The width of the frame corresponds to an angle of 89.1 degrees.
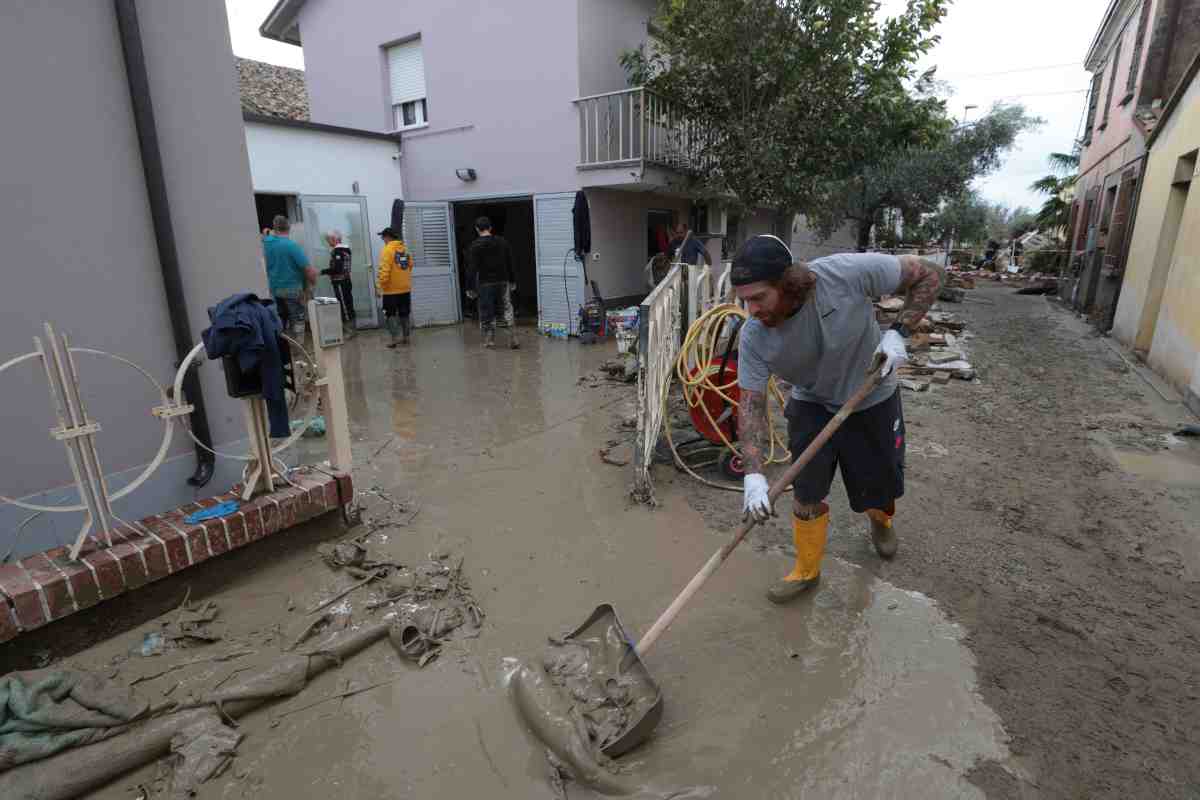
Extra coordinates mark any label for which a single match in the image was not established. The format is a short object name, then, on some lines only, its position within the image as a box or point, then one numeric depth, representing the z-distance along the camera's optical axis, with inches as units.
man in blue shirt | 274.5
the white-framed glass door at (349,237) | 379.2
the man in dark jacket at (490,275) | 344.8
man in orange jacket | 344.5
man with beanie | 97.0
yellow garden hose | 164.1
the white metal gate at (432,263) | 410.6
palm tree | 916.6
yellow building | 242.4
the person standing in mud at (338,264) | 378.3
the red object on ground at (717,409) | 169.5
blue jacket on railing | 103.4
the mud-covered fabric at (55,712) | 75.4
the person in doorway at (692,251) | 349.2
